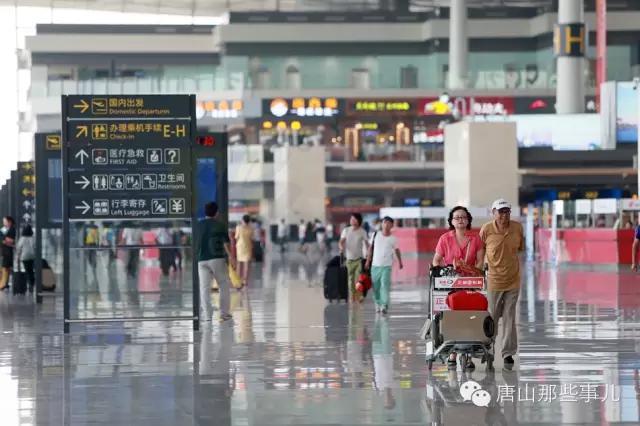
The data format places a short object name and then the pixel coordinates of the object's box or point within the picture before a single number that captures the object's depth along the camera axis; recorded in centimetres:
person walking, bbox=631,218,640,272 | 2625
